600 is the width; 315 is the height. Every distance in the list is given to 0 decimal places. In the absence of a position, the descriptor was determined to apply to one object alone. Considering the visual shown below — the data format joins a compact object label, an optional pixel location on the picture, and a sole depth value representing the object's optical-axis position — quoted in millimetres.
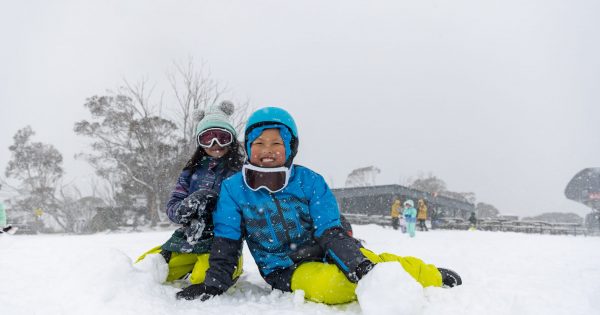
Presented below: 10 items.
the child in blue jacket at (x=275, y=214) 2379
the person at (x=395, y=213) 17688
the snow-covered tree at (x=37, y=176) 31531
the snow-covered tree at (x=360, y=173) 55469
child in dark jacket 2672
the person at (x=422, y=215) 16547
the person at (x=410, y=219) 12289
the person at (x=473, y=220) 21002
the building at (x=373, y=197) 27031
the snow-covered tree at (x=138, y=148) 20312
